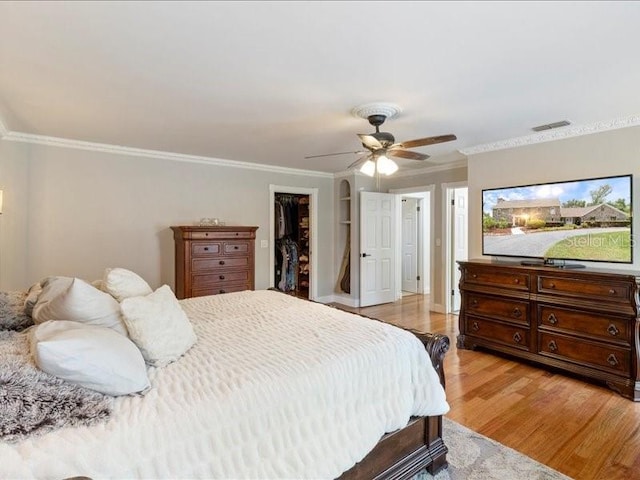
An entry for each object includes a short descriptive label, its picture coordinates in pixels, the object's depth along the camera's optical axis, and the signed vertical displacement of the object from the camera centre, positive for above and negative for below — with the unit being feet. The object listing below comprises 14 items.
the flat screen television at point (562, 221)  10.27 +0.62
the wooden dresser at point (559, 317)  9.25 -2.40
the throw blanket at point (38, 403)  3.33 -1.64
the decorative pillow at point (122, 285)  5.61 -0.69
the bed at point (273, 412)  3.48 -2.07
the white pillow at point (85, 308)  4.88 -0.93
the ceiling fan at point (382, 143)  9.17 +2.73
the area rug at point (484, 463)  6.25 -4.25
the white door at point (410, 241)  23.54 +0.00
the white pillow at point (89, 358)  3.79 -1.32
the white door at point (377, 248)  18.98 -0.36
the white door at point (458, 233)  17.58 +0.37
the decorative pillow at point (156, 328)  5.02 -1.31
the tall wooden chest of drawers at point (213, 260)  13.74 -0.70
